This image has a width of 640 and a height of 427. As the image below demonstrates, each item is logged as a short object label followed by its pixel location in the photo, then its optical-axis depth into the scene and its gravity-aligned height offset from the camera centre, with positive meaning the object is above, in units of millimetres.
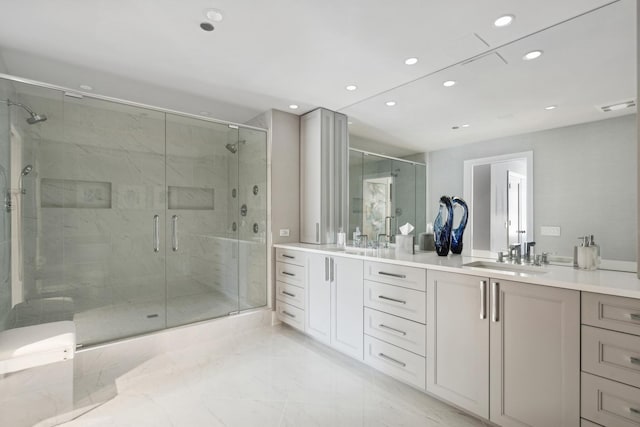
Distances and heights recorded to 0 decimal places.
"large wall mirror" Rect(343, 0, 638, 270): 1665 +547
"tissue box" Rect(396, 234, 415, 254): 2596 -269
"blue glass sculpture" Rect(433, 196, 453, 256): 2326 -145
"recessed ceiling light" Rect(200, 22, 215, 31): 1899 +1192
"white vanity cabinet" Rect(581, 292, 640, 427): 1275 -646
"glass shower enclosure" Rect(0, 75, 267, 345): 2336 -27
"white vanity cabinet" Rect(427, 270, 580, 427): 1436 -732
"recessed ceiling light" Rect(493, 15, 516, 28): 1772 +1155
